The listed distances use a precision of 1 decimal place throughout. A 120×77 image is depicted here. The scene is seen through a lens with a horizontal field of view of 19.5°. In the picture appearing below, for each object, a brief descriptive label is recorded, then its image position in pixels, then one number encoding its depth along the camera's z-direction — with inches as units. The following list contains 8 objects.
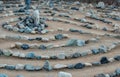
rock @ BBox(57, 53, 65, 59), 283.1
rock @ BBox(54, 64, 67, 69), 263.3
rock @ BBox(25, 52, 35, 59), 282.2
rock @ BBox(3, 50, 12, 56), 285.3
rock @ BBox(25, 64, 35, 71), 259.4
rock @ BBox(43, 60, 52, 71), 260.7
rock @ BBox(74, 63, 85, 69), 267.3
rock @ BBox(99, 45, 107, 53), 302.8
